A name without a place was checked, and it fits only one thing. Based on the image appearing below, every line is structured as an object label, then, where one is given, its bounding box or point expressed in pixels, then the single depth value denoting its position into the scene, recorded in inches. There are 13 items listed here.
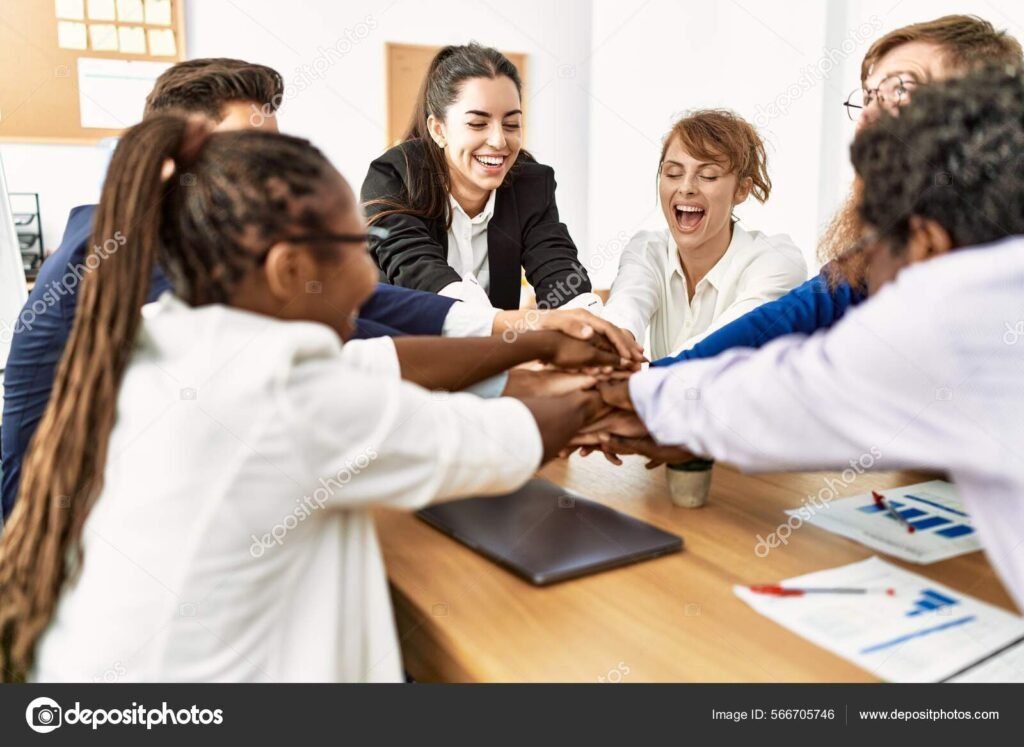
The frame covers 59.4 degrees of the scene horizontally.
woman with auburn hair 95.5
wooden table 33.8
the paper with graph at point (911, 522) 44.3
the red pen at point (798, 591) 39.3
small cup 51.1
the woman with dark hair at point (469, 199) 95.5
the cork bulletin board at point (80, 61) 174.2
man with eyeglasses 64.1
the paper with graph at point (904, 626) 33.6
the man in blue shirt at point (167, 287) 52.1
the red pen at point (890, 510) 47.0
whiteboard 71.9
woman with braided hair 32.4
